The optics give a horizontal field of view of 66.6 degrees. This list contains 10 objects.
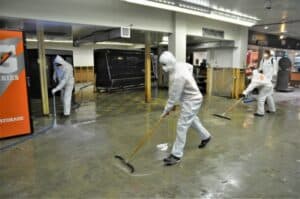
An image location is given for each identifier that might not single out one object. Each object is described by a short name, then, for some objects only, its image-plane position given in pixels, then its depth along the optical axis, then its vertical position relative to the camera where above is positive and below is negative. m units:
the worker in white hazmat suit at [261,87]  5.64 -0.43
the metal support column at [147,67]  6.90 +0.12
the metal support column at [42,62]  5.19 +0.24
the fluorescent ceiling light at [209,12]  4.42 +1.32
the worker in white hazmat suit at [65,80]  5.44 -0.19
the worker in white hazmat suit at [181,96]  2.92 -0.34
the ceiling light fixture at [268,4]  5.25 +1.55
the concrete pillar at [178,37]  6.10 +0.89
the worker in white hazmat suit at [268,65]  6.06 +0.11
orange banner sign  3.79 -0.23
